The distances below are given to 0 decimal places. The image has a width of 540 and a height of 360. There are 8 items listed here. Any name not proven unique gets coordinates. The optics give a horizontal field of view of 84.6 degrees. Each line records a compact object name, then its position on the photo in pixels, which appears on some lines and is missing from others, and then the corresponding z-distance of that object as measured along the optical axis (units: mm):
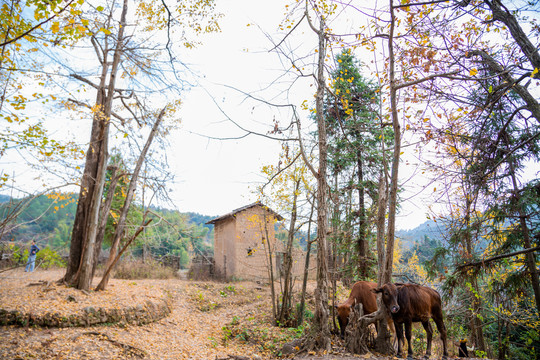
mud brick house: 18562
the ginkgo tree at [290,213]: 9211
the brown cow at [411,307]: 5116
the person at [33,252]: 13375
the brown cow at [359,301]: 6809
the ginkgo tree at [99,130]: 8789
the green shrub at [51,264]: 14544
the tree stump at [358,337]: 5418
